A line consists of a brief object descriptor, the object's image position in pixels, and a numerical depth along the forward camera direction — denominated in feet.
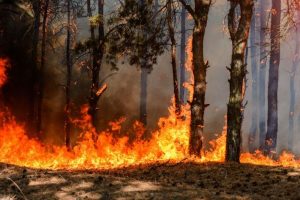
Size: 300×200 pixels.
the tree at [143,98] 102.83
